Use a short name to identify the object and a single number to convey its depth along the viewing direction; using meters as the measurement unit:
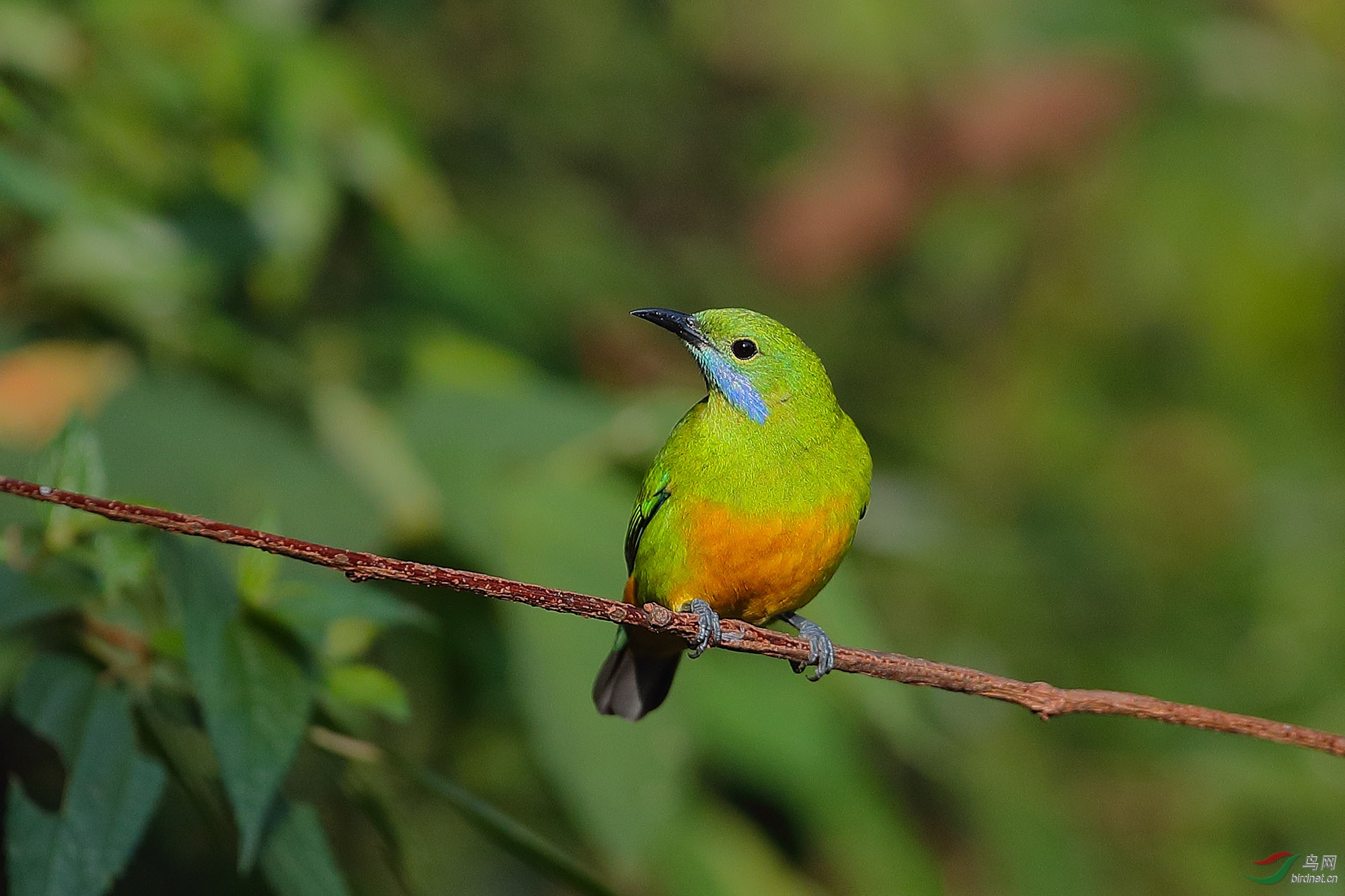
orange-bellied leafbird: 4.52
